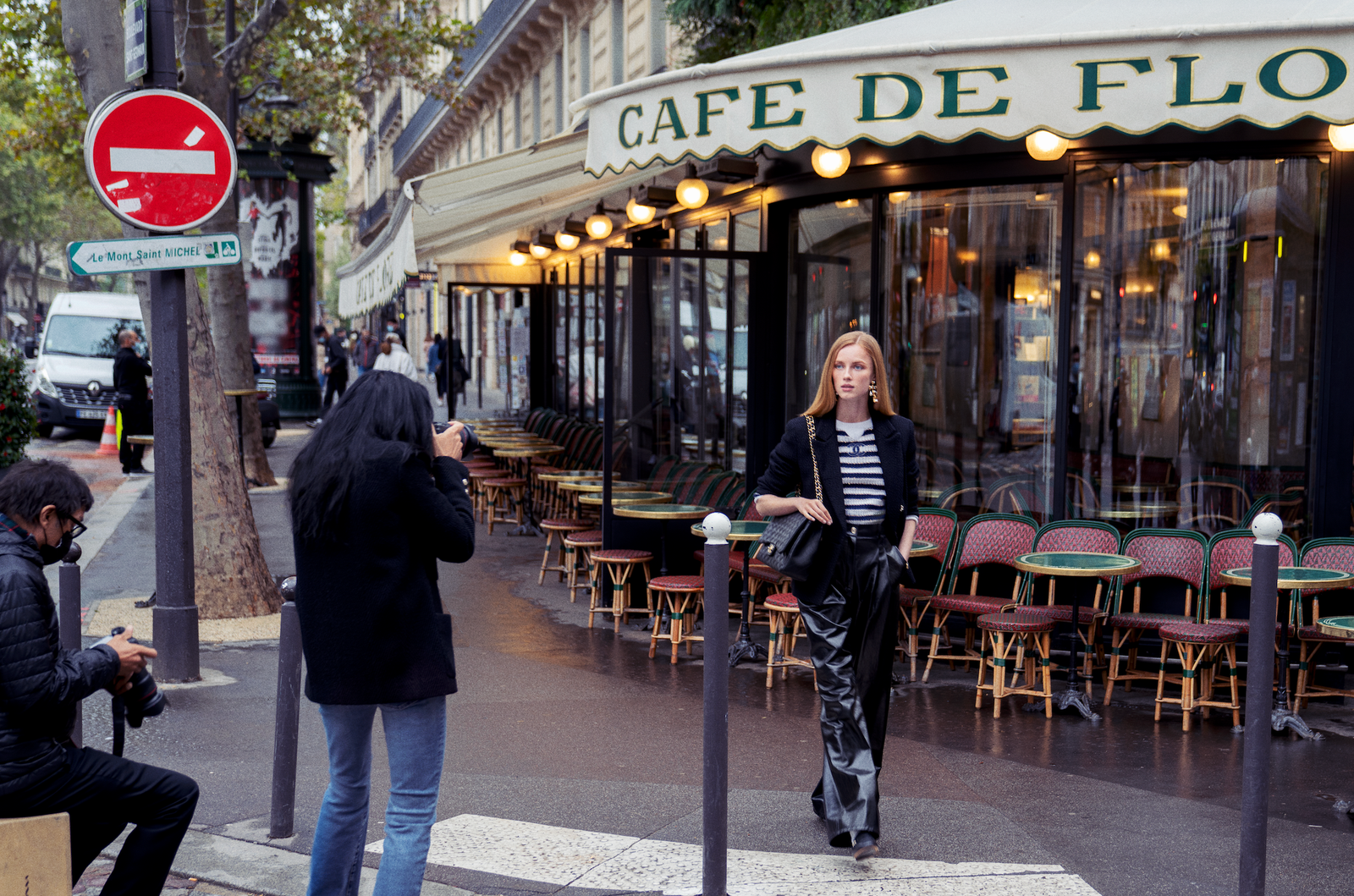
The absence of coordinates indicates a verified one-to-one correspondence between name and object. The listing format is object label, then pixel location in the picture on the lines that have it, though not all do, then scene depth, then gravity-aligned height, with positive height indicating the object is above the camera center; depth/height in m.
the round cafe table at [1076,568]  6.41 -0.99
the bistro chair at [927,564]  7.31 -1.20
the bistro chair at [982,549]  7.36 -1.05
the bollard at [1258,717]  3.59 -0.97
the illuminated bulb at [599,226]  11.87 +1.23
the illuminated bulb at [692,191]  9.73 +1.26
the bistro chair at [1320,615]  6.57 -1.32
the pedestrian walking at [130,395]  16.38 -0.43
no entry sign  6.25 +0.97
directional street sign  6.18 +0.51
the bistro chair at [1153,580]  6.88 -1.18
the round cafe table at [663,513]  8.11 -0.93
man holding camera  2.99 -0.81
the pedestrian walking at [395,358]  17.04 +0.04
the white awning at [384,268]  9.04 +0.71
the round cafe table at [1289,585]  6.13 -1.04
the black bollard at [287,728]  4.41 -1.24
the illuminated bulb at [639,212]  10.52 +1.20
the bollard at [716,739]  3.88 -1.10
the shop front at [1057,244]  5.95 +0.73
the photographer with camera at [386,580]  3.15 -0.53
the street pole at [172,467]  6.64 -0.54
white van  21.12 +0.03
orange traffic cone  19.48 -1.15
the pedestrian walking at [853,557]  4.47 -0.66
